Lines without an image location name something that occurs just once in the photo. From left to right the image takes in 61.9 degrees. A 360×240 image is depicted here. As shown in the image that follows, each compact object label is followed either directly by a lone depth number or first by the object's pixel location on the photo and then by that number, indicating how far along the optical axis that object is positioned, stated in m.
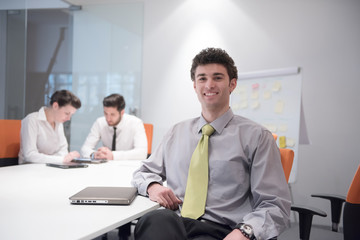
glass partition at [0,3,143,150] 4.51
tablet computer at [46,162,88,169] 2.33
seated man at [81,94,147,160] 3.36
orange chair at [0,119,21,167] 2.41
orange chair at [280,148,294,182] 1.66
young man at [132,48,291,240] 1.26
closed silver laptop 1.34
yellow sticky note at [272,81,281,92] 3.18
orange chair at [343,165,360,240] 1.44
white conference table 1.01
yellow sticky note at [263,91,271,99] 3.24
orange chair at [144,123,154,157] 3.56
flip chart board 3.02
